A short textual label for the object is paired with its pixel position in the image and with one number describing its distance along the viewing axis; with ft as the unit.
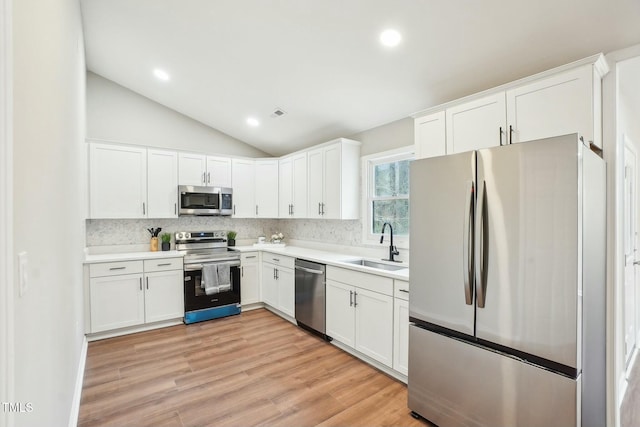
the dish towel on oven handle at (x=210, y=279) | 13.51
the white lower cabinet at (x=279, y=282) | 13.32
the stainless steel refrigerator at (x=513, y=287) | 5.25
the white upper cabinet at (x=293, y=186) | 14.70
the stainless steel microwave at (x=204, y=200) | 14.21
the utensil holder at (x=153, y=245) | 14.30
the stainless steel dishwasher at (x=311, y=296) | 11.53
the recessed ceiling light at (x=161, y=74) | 12.09
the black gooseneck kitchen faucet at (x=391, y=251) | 11.35
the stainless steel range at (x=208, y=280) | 13.29
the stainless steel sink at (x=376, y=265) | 10.82
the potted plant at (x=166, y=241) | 14.30
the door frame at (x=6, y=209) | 2.33
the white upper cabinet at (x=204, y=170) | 14.55
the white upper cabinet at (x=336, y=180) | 12.69
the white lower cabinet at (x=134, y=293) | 11.61
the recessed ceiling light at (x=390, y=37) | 7.69
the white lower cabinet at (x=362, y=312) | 9.06
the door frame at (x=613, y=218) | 6.30
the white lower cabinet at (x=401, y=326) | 8.46
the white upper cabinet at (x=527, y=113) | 5.99
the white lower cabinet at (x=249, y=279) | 14.90
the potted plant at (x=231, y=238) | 16.39
